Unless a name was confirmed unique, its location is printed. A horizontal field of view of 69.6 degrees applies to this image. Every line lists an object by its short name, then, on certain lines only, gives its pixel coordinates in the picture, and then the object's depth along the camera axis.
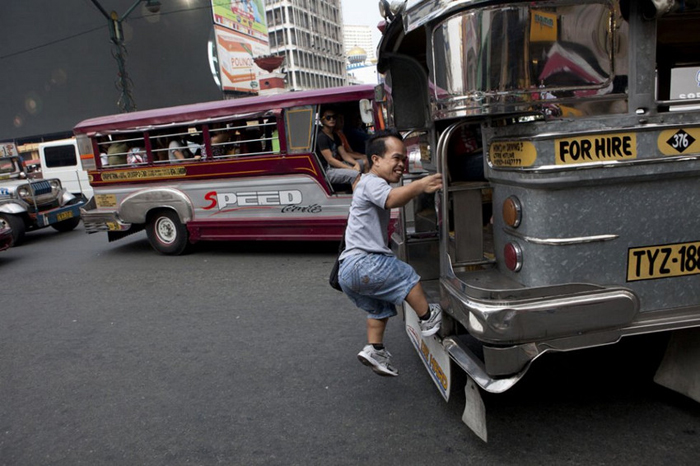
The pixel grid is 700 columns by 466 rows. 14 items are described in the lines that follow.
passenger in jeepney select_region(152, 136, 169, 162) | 8.14
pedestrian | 2.87
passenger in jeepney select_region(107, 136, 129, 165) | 8.51
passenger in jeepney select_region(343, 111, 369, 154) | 7.98
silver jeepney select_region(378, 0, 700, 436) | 2.20
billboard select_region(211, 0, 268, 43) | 38.09
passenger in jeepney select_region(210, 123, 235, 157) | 7.68
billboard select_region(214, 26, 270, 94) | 38.22
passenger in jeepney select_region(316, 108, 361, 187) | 7.02
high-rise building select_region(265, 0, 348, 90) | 83.69
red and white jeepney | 7.19
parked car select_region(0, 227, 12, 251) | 8.62
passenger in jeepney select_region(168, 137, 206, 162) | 7.98
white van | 14.98
